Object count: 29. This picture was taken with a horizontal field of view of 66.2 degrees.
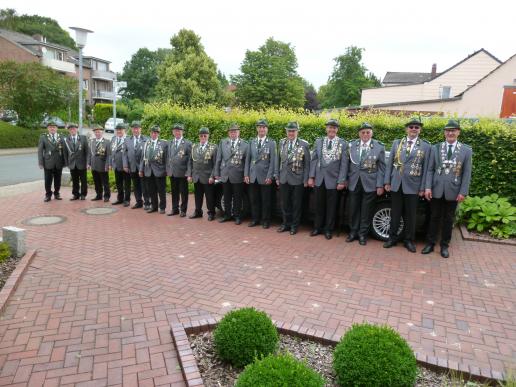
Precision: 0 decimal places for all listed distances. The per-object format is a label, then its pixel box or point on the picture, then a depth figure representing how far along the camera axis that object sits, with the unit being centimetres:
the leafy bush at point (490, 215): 743
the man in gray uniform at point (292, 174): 736
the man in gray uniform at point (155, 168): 880
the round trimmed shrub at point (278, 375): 260
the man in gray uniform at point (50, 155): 980
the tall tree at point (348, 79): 5603
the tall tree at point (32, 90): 2266
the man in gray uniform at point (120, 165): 943
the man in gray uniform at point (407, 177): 639
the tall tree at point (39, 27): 6103
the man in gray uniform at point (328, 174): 701
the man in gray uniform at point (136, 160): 916
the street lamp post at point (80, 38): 1164
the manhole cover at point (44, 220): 787
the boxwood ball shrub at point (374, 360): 285
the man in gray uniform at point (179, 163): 855
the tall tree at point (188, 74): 2902
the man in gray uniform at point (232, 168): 791
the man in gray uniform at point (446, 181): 614
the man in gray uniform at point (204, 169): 824
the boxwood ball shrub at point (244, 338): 321
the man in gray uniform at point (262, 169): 766
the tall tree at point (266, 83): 3909
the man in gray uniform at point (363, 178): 674
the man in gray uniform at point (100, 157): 971
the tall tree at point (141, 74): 7238
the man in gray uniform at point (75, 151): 998
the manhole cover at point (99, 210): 888
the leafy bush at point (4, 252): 541
